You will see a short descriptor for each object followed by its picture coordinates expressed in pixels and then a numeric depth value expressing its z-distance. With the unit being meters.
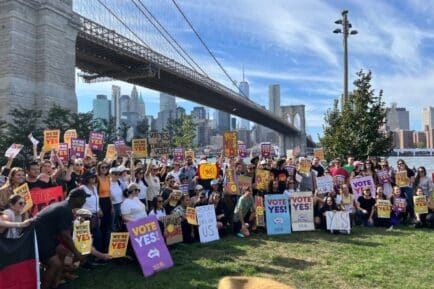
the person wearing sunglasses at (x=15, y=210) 5.55
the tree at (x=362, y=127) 16.62
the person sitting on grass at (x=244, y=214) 9.78
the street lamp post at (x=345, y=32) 17.05
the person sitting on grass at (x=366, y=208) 10.80
